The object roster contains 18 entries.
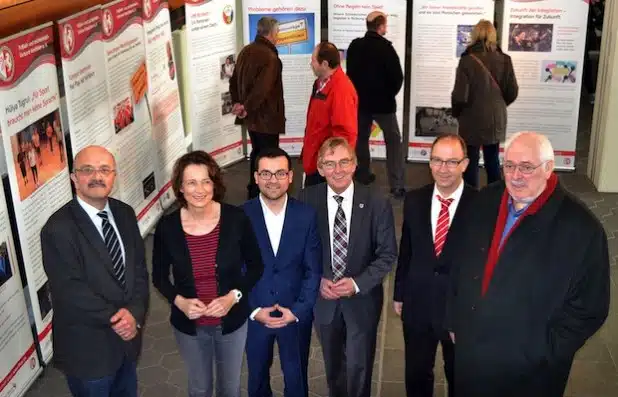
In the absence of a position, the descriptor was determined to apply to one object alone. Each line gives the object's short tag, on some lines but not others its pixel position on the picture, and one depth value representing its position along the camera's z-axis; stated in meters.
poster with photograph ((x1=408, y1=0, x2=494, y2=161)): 7.96
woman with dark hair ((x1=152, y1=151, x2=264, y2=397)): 3.46
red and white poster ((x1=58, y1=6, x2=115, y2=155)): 5.06
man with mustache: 3.39
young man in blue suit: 3.61
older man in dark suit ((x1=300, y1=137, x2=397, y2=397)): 3.73
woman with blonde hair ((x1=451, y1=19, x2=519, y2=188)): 6.66
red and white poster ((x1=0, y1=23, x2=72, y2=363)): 4.22
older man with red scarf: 3.00
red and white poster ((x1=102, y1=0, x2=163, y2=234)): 5.88
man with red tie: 3.58
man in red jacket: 5.87
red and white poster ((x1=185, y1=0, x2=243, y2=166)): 7.59
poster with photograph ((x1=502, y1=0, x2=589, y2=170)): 7.83
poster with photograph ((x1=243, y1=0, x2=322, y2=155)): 8.25
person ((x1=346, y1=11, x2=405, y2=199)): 7.14
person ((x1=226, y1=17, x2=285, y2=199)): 6.93
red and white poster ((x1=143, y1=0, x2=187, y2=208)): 6.67
